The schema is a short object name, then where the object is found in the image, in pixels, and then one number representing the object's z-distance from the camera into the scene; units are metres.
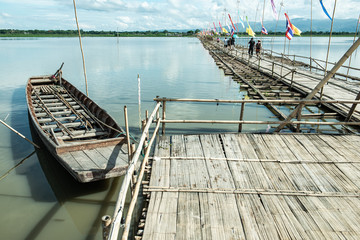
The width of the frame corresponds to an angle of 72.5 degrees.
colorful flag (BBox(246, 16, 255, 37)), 28.66
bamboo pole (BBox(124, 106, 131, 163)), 4.64
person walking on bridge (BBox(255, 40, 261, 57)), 25.62
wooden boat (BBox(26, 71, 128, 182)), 5.50
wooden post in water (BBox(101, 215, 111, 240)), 2.72
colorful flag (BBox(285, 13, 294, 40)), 19.52
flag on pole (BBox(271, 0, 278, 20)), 22.33
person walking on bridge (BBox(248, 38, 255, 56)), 26.16
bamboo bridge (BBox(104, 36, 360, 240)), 3.62
